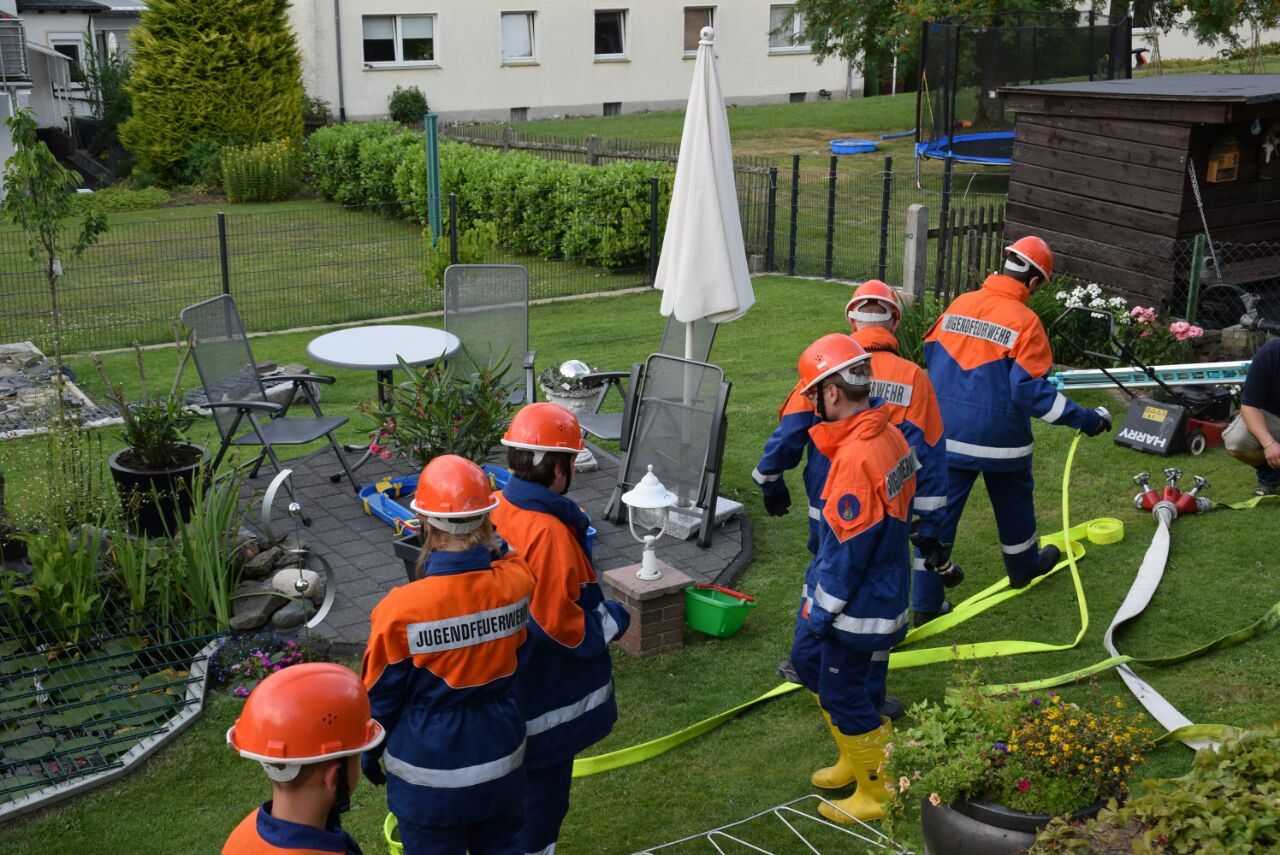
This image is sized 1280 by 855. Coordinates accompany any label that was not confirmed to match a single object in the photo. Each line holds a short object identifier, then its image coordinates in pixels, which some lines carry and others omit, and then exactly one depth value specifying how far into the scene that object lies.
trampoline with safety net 19.83
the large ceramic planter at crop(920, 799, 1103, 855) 3.76
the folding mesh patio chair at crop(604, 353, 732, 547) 7.57
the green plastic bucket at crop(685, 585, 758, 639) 6.53
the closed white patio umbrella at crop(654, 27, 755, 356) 8.31
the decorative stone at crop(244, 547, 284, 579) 6.77
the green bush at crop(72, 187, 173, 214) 22.34
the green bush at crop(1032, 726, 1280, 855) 2.96
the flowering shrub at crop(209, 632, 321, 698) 6.09
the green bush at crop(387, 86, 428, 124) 28.33
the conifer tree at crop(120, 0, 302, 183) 23.44
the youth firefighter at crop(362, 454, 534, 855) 3.67
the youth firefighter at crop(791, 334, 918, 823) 4.74
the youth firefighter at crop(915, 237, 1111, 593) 6.41
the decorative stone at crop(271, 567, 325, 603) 6.66
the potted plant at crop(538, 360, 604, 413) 9.15
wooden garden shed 10.81
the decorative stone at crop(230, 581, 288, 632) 6.41
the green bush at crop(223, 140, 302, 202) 22.56
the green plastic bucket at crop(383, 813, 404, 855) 4.74
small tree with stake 7.48
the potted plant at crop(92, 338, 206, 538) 7.38
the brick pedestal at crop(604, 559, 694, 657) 6.35
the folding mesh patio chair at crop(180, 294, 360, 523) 8.01
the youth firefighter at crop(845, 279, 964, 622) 5.72
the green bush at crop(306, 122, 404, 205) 21.77
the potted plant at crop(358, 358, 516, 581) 7.55
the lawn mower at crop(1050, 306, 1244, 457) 9.12
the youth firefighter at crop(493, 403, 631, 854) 4.20
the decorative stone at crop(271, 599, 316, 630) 6.48
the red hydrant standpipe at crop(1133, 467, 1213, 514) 8.09
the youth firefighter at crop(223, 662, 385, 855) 2.84
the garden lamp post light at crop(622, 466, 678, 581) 6.46
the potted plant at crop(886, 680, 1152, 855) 3.79
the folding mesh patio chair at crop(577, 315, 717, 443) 8.06
